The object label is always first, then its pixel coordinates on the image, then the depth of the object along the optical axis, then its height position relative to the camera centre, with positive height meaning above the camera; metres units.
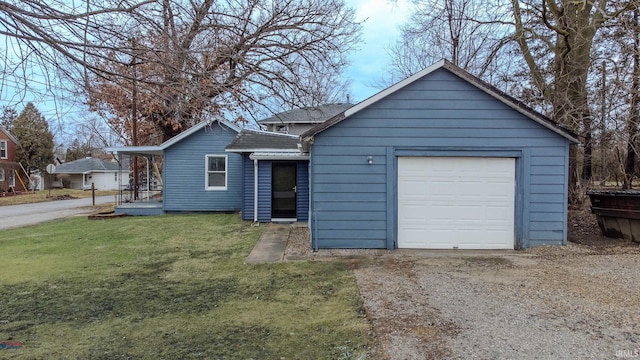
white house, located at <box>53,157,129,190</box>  44.19 -0.14
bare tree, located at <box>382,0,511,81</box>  13.55 +5.86
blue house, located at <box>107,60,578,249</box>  8.25 +0.07
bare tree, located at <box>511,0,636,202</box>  11.03 +3.78
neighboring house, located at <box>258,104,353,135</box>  20.20 +2.75
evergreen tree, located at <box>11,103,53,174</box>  37.28 +2.24
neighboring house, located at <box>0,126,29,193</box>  34.75 +0.34
